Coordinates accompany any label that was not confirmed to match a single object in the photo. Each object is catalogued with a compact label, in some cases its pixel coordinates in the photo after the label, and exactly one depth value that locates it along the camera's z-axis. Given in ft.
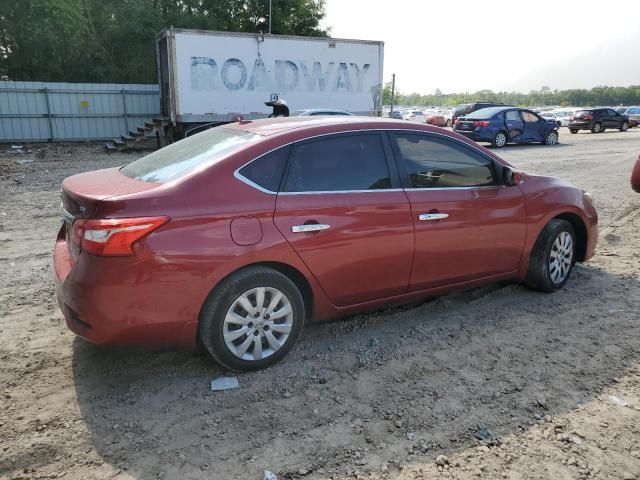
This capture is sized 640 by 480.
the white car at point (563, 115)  126.41
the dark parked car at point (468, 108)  92.32
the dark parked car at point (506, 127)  64.08
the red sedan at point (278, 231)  10.08
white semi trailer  50.96
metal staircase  55.77
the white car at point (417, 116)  113.48
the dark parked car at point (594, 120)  97.50
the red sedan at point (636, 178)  29.12
